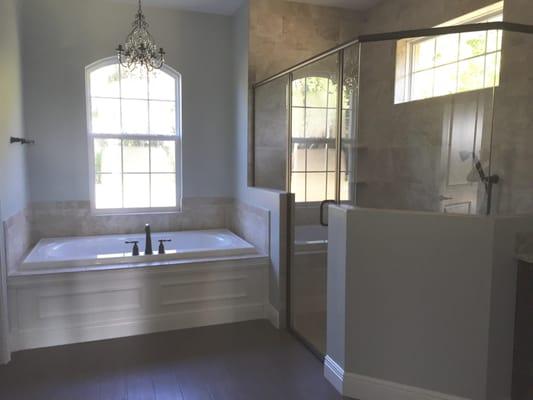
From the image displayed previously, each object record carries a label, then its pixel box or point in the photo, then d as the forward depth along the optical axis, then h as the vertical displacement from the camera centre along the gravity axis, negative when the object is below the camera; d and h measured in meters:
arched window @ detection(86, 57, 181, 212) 3.89 +0.23
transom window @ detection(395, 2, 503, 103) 2.25 +0.59
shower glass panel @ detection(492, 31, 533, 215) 2.40 +0.22
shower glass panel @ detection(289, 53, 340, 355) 2.79 -0.07
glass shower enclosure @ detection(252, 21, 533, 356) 2.29 +0.21
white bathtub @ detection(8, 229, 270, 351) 2.80 -0.95
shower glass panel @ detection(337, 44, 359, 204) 2.52 +0.21
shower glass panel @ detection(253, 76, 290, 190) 3.38 +0.23
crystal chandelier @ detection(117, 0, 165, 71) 3.04 +0.79
